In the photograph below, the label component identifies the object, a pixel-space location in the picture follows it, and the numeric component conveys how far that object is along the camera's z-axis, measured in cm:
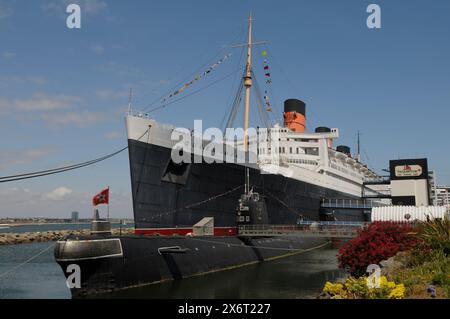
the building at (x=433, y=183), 7319
